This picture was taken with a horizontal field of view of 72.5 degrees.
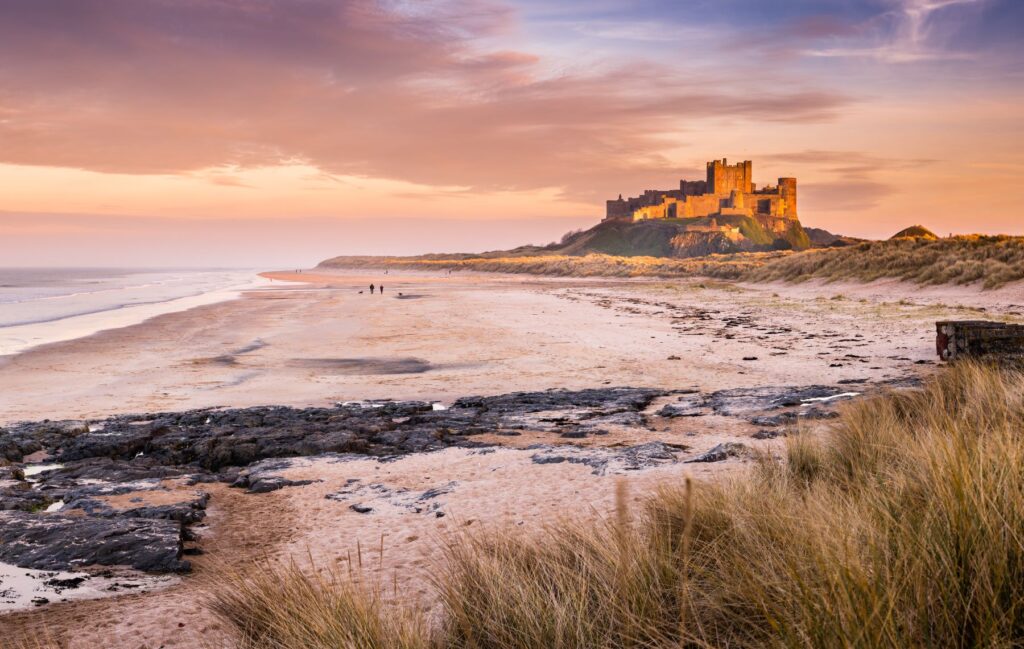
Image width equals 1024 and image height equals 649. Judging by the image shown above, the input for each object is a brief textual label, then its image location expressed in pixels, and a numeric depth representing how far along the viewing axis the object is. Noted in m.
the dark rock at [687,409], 8.34
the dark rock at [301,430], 7.27
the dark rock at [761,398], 8.33
